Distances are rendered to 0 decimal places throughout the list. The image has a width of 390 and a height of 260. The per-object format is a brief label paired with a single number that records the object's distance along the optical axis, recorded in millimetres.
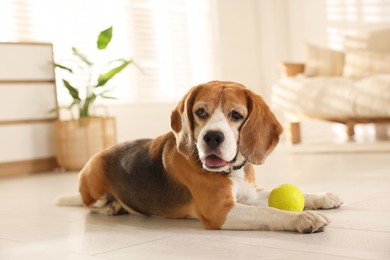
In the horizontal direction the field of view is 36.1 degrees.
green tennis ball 2178
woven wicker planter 4969
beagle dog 2041
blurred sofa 5156
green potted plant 4969
